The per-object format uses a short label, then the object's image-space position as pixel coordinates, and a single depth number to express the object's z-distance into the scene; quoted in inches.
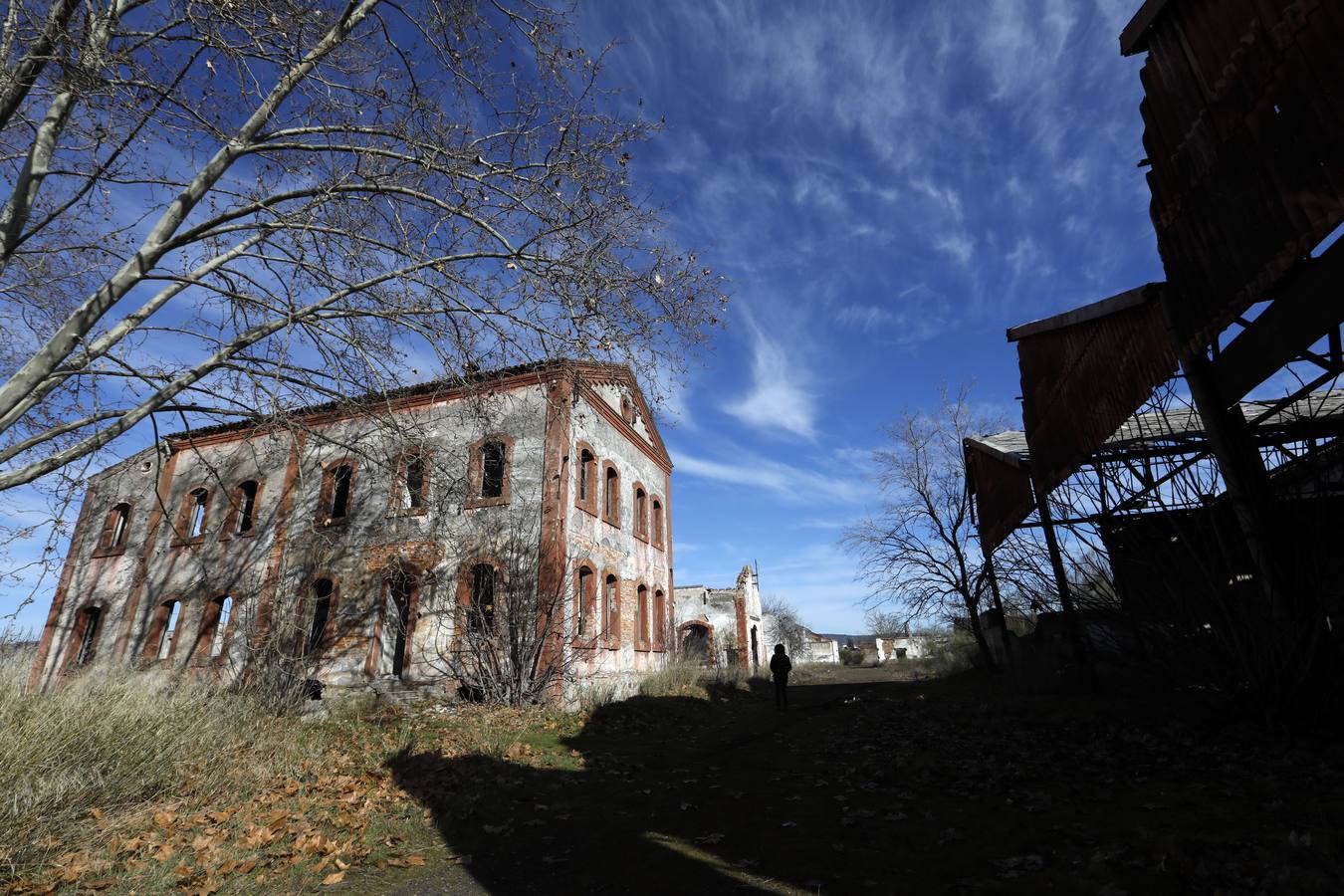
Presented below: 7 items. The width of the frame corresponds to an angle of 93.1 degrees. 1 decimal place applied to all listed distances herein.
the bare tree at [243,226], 233.5
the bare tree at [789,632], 1910.7
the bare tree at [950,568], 699.4
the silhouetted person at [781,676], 547.5
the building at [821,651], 1946.4
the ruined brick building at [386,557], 547.8
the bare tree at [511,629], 484.7
